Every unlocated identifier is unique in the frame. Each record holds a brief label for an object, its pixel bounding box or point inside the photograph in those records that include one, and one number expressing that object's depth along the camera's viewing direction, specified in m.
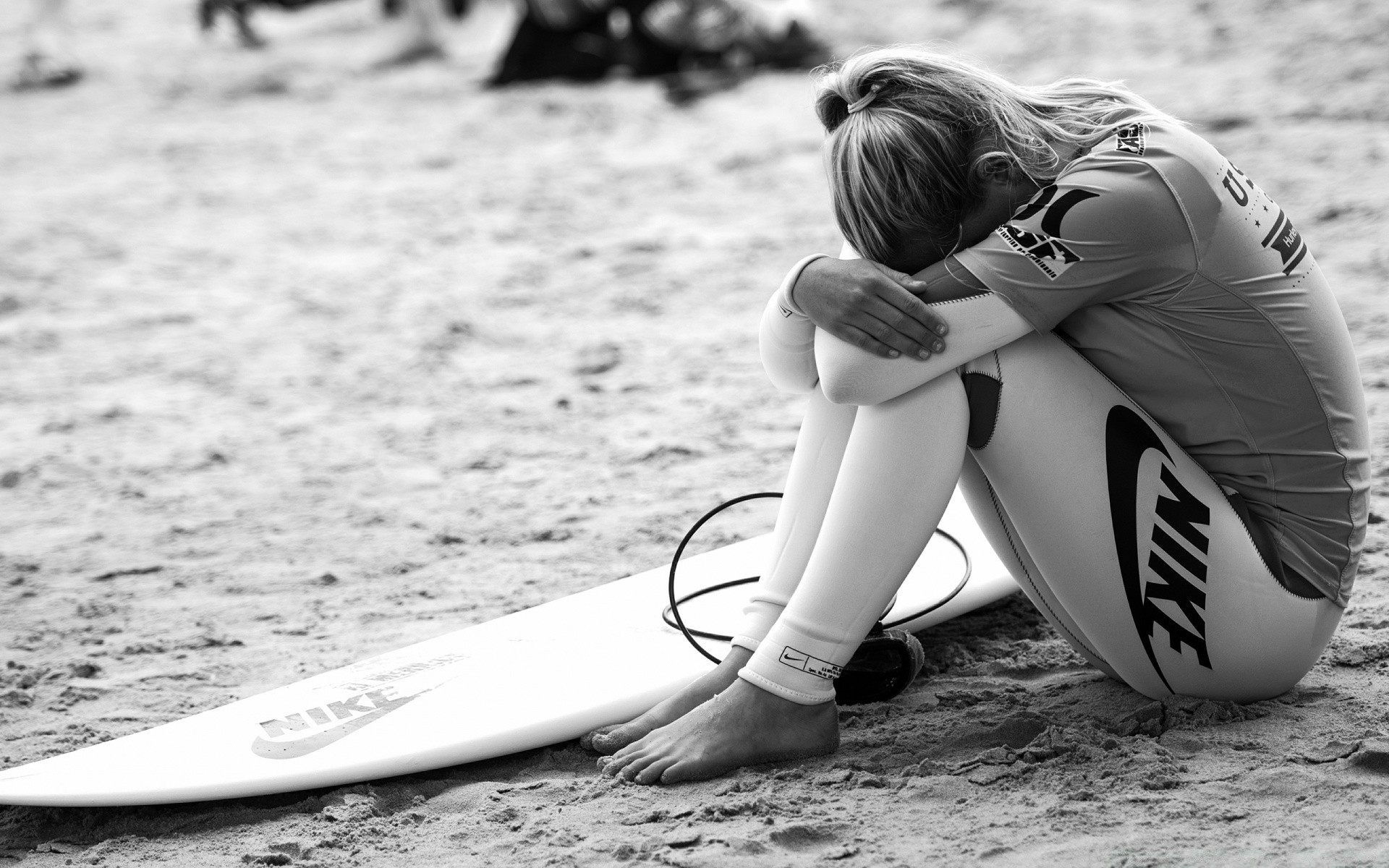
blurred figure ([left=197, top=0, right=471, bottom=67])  20.73
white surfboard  7.24
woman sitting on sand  7.03
